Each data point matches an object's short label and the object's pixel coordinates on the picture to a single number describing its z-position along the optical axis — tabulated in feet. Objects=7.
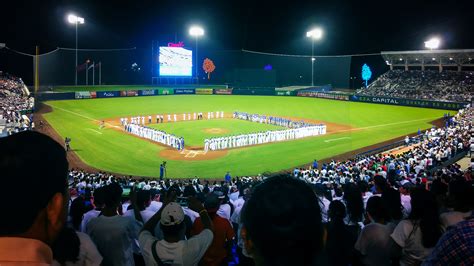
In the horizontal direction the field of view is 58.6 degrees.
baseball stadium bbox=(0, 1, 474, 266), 6.12
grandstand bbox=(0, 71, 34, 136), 85.11
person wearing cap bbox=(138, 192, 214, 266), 12.52
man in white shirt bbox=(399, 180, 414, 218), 24.23
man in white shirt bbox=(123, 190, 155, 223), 19.51
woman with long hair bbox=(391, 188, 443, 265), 14.26
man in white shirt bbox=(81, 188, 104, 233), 19.12
